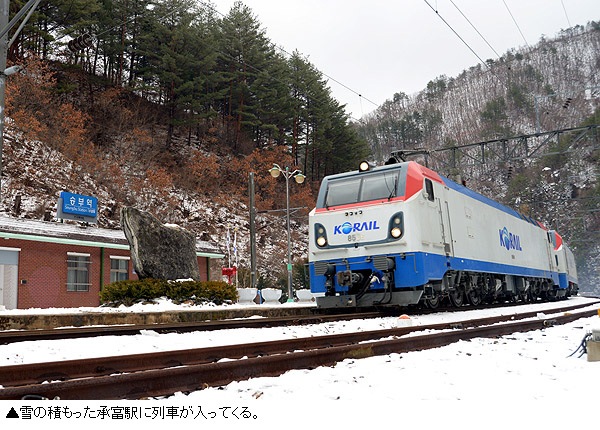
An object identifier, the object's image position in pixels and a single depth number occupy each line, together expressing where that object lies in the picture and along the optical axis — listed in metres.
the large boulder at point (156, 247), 15.14
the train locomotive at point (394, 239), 11.34
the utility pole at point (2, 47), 11.40
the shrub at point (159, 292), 14.33
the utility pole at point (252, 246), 24.42
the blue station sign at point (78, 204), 23.25
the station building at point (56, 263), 19.31
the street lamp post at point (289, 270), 25.23
